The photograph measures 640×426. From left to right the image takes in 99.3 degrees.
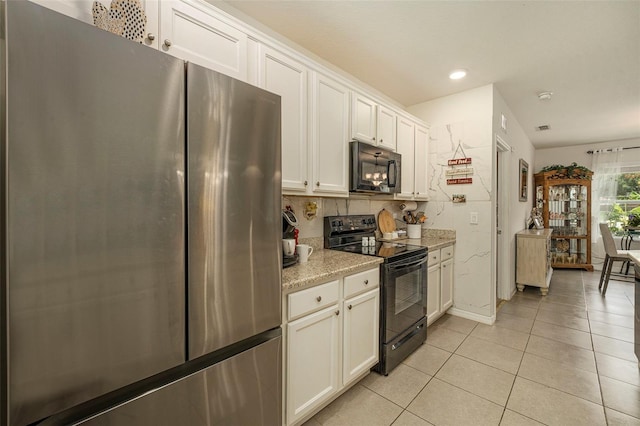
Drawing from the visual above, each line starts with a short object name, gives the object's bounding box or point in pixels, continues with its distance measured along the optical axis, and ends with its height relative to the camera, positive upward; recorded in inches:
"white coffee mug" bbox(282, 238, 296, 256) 69.7 -9.1
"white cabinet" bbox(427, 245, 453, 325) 108.5 -30.2
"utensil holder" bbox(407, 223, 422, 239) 129.5 -8.8
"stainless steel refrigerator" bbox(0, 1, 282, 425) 26.3 -2.4
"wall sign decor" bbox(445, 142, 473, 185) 123.6 +19.3
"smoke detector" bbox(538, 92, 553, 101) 128.1 +55.6
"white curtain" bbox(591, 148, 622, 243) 217.2 +22.6
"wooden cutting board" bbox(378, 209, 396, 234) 123.0 -4.8
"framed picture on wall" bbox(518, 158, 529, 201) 182.4 +23.2
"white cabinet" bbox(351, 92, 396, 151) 92.0 +32.8
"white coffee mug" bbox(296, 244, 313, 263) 73.0 -11.2
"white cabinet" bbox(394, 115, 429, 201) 116.7 +24.9
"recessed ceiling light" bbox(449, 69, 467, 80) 107.1 +55.3
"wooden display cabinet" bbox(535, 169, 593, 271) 215.8 -1.9
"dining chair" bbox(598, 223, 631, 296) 155.9 -25.4
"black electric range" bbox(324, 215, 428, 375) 81.8 -23.9
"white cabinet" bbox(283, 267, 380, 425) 57.3 -30.9
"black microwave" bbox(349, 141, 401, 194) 89.7 +15.1
